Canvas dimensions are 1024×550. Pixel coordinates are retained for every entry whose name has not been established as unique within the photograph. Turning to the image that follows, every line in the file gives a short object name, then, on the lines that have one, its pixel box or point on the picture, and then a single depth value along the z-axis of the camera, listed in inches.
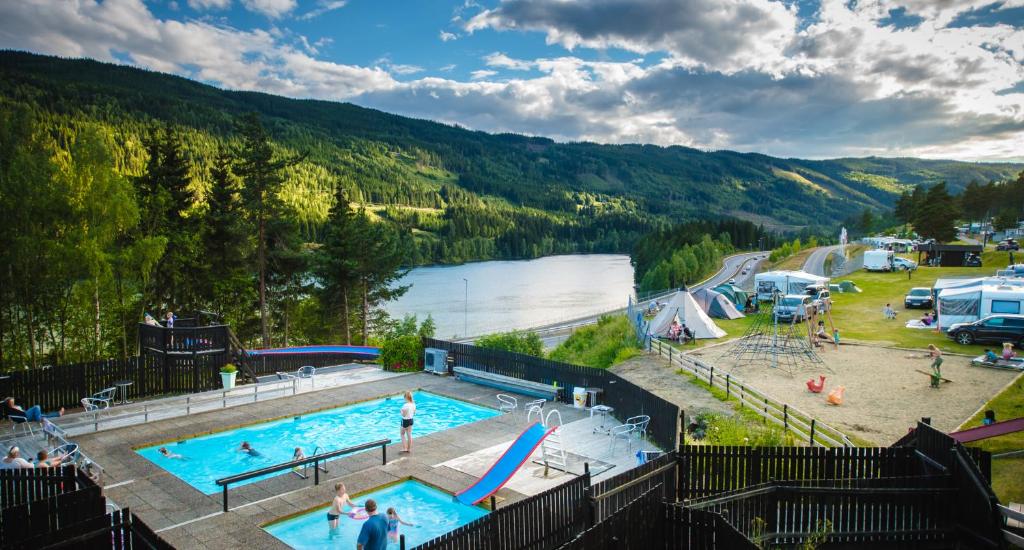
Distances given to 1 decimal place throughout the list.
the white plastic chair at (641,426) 564.6
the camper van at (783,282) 1542.8
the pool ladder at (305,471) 492.6
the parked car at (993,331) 980.6
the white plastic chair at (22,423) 582.7
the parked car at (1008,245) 2307.2
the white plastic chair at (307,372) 858.8
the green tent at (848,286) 1733.5
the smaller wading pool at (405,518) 393.7
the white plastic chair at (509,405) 695.7
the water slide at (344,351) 975.8
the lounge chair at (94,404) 631.5
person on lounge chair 584.1
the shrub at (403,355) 928.9
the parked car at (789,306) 1334.6
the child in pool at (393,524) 359.9
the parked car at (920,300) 1390.3
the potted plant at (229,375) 767.3
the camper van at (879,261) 2123.5
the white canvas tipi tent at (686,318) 1186.0
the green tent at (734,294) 1683.1
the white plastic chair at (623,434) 557.3
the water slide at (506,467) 438.9
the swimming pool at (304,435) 547.2
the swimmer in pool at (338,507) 389.4
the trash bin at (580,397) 689.6
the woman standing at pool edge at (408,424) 524.4
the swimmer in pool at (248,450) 572.7
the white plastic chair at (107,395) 687.3
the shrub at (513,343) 1125.7
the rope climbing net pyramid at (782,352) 935.7
